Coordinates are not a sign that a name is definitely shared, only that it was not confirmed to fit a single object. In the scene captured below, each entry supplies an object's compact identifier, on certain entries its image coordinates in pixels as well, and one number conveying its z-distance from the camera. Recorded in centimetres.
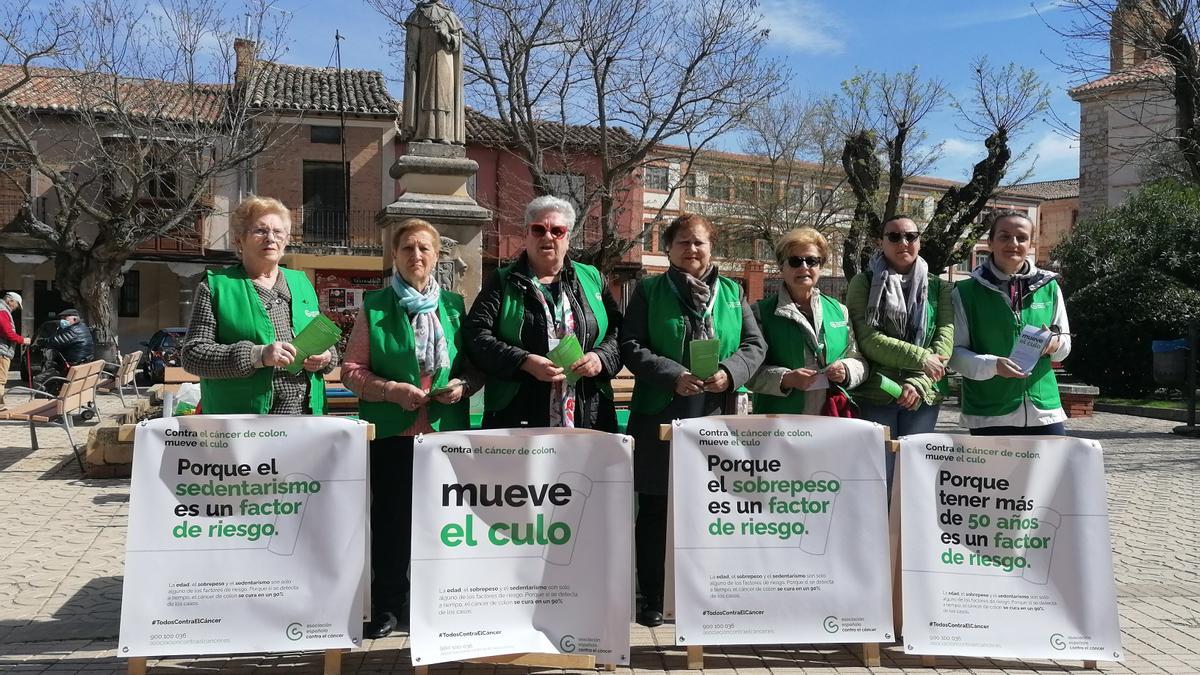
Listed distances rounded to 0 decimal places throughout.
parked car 2228
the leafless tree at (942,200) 1817
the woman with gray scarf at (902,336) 429
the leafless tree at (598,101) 2011
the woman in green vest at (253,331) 388
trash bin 1372
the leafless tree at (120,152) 1955
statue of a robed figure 806
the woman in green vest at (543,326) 413
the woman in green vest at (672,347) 421
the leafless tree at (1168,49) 1330
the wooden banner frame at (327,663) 361
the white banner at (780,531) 384
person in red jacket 1299
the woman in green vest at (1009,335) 432
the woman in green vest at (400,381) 402
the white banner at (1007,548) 390
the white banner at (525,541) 367
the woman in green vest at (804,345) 426
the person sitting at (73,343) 1452
